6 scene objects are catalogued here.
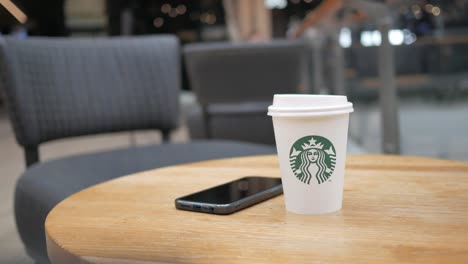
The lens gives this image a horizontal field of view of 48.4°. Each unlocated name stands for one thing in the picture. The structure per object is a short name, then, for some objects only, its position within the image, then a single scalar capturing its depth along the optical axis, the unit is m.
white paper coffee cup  0.67
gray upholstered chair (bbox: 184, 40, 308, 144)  2.67
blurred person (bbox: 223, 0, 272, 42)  7.78
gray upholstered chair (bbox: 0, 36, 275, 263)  1.48
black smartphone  0.73
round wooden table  0.55
